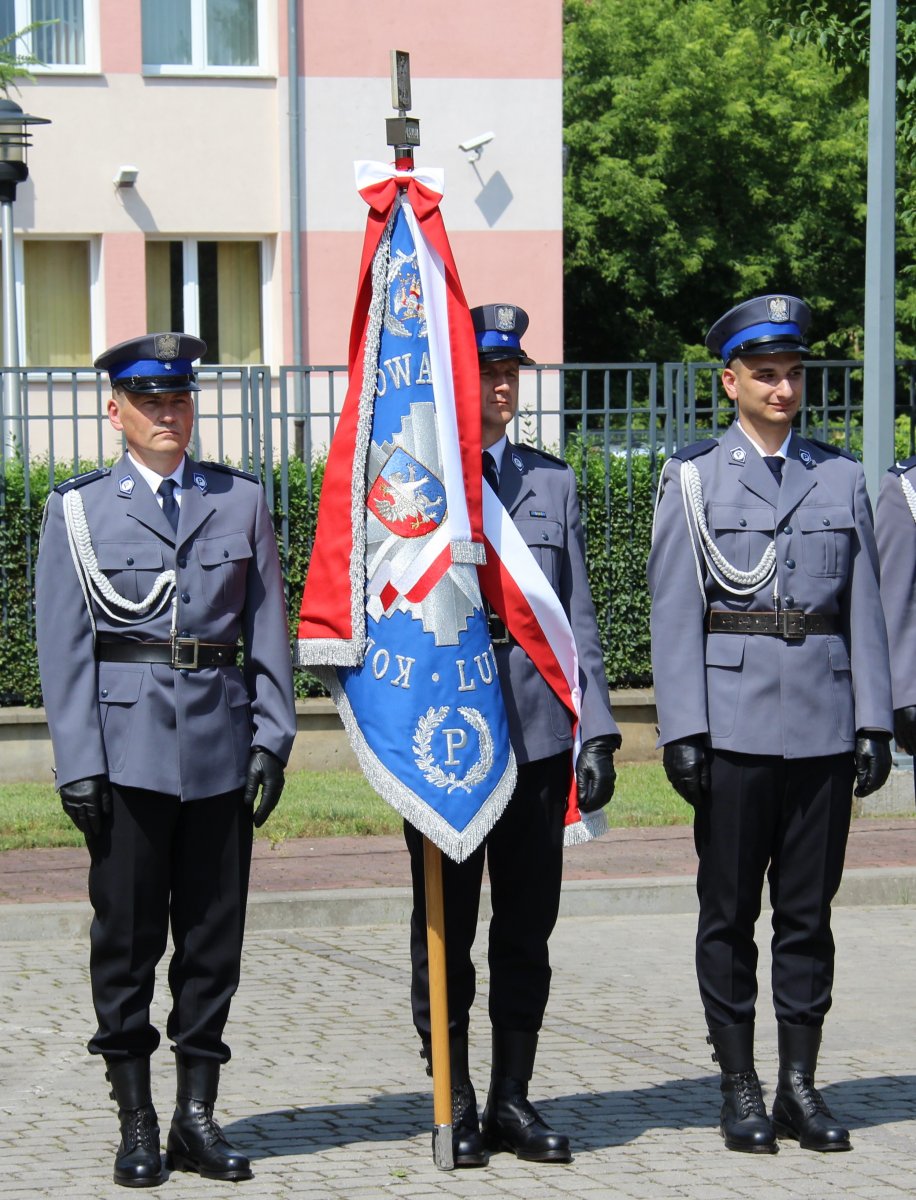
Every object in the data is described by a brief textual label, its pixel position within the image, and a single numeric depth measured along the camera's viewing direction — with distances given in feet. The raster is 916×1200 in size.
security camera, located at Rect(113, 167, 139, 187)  66.74
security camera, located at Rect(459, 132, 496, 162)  68.28
